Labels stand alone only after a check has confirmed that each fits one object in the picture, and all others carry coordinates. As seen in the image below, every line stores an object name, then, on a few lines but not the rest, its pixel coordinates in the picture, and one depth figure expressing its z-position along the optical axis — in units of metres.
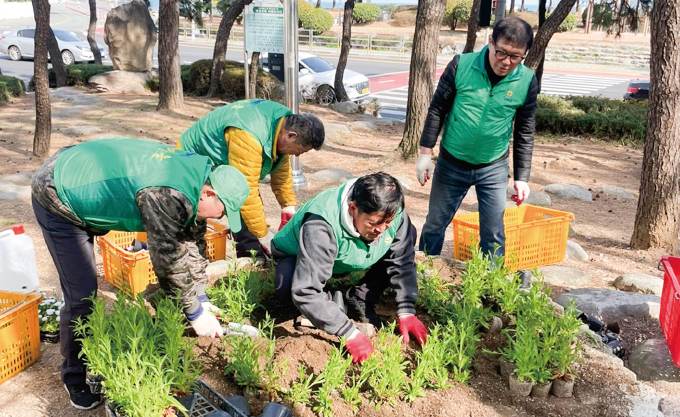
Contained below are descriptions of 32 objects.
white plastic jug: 3.80
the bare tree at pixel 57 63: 14.62
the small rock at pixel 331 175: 7.88
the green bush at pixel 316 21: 36.44
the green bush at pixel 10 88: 12.52
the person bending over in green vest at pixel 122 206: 2.56
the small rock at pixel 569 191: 7.54
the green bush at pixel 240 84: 12.51
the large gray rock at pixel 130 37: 14.95
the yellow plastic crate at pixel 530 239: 4.51
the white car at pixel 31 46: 22.08
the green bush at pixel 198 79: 14.09
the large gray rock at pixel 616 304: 4.17
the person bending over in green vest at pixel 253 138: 3.77
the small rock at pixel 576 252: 5.50
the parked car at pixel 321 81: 14.96
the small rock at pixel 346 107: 13.18
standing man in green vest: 3.78
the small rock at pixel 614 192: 7.72
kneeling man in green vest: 2.82
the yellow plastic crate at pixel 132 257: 3.89
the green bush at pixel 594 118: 10.78
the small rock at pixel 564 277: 4.87
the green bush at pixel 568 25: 36.66
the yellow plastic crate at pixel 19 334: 3.14
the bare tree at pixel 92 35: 18.30
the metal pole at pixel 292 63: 7.23
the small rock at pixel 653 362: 3.43
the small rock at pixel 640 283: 4.64
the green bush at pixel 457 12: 34.91
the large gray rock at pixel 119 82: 14.29
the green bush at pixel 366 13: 42.25
